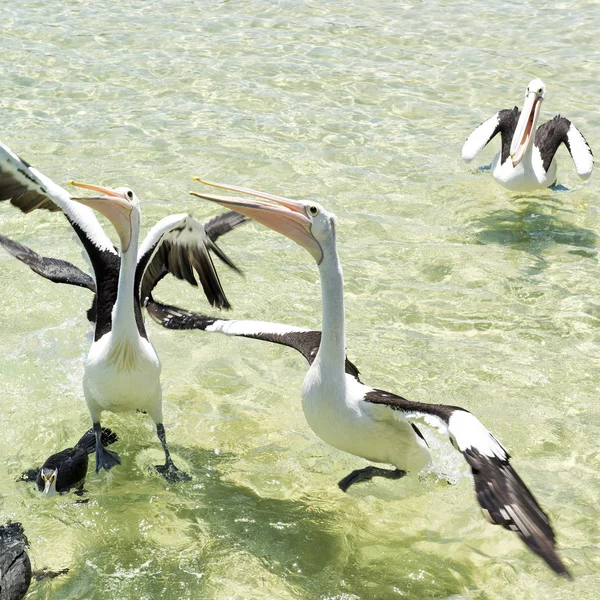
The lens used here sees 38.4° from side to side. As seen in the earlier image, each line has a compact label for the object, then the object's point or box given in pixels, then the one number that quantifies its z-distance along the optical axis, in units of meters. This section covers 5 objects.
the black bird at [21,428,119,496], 4.38
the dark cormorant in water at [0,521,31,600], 3.70
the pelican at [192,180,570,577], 4.12
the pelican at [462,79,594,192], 7.74
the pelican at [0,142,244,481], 4.62
